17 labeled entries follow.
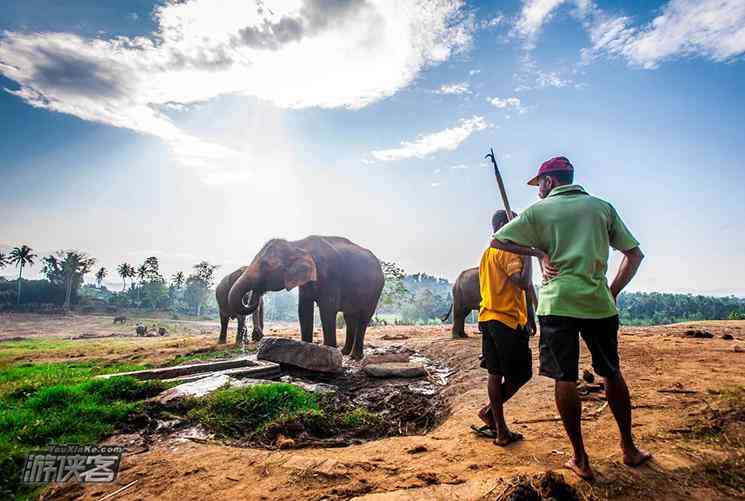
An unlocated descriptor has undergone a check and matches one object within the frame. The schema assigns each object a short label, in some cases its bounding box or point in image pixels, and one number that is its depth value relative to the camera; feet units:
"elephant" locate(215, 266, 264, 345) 44.11
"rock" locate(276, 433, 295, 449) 12.96
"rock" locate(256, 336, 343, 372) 22.89
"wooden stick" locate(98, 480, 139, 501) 9.92
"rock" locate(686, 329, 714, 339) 33.57
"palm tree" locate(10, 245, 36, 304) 194.09
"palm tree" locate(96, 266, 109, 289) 251.60
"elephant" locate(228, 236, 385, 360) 30.07
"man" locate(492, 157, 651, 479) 9.23
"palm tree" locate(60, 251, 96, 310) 177.16
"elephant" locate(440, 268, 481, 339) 44.50
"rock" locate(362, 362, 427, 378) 24.02
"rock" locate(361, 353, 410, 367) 30.25
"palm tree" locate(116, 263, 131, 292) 216.33
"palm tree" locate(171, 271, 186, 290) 218.38
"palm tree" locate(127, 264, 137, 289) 215.72
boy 11.72
